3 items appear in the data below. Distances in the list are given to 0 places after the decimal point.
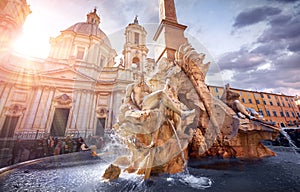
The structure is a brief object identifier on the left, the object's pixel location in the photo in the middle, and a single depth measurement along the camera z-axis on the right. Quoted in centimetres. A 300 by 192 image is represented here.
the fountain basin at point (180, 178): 243
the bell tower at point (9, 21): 1705
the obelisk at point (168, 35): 639
